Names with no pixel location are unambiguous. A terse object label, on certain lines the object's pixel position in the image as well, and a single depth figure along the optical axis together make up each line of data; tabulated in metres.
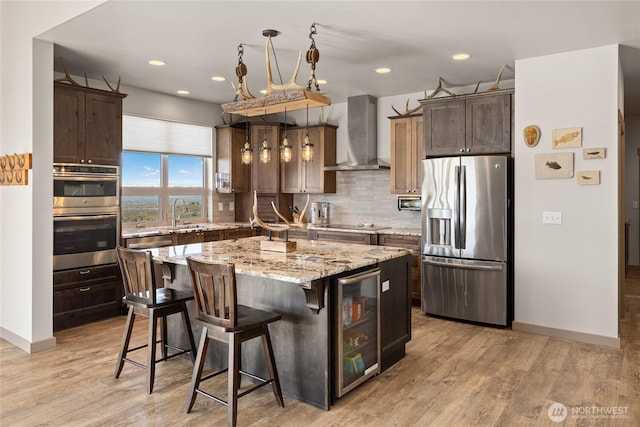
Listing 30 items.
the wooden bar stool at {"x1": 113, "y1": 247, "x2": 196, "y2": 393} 3.11
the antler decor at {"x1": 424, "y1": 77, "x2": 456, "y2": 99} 5.23
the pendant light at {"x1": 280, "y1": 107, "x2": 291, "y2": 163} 4.20
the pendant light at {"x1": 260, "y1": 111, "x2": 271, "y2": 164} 4.24
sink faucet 6.27
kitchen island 2.86
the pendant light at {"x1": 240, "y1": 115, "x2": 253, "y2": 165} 4.45
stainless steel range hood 6.25
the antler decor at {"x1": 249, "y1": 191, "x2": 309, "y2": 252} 3.58
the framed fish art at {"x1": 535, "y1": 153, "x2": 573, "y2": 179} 4.26
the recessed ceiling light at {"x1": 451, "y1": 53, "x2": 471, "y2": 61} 4.33
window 5.90
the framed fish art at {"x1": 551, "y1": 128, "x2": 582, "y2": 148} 4.20
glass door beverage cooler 2.95
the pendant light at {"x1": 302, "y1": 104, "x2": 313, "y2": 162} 4.07
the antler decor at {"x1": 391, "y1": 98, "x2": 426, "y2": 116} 5.83
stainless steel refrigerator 4.60
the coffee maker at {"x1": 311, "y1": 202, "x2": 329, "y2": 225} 6.91
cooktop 6.15
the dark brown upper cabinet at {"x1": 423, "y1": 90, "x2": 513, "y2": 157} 4.74
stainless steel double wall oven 4.48
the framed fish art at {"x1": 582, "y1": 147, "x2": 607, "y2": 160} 4.09
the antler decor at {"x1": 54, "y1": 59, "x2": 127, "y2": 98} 4.59
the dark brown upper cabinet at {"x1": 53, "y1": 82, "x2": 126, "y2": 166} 4.51
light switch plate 4.33
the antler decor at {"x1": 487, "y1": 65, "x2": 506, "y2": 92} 4.66
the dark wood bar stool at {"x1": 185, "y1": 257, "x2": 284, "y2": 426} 2.62
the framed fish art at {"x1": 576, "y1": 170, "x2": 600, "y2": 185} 4.12
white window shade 5.86
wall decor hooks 3.96
